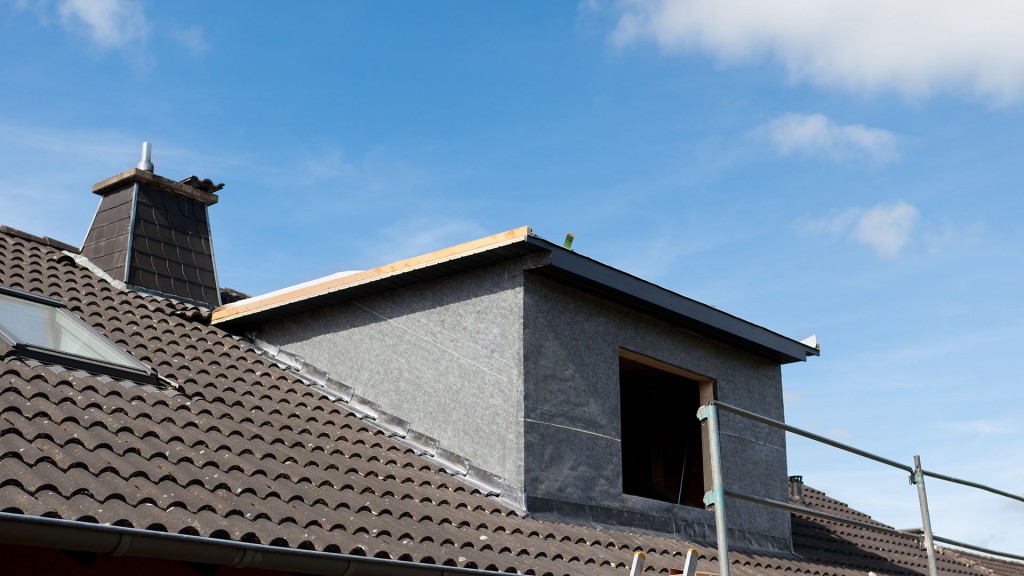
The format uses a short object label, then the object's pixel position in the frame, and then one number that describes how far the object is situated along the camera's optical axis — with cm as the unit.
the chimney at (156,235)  1094
